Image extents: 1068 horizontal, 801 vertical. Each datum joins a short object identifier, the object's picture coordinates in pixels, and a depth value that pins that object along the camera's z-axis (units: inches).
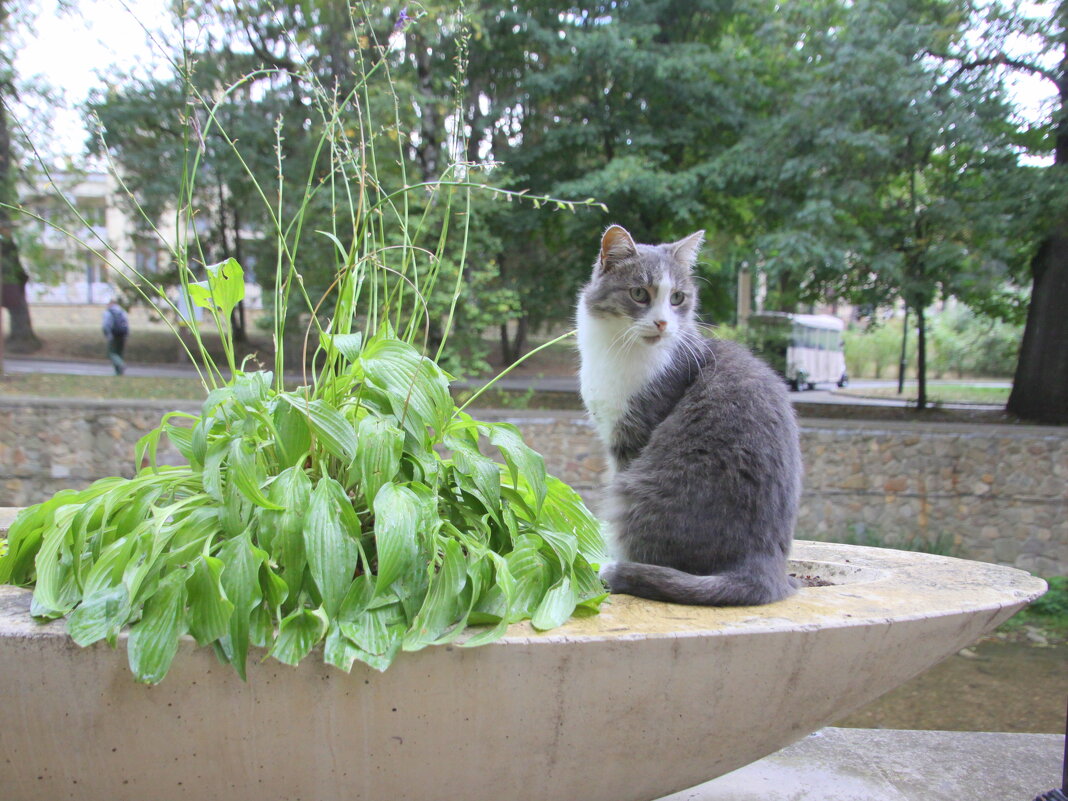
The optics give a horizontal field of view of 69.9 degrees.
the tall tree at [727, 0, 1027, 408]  243.6
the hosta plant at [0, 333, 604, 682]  46.9
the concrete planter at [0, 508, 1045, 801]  47.0
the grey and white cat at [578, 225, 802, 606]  63.9
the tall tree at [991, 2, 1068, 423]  277.1
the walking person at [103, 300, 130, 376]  476.7
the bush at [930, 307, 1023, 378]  849.5
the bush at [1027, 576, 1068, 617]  200.4
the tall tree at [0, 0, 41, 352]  306.2
